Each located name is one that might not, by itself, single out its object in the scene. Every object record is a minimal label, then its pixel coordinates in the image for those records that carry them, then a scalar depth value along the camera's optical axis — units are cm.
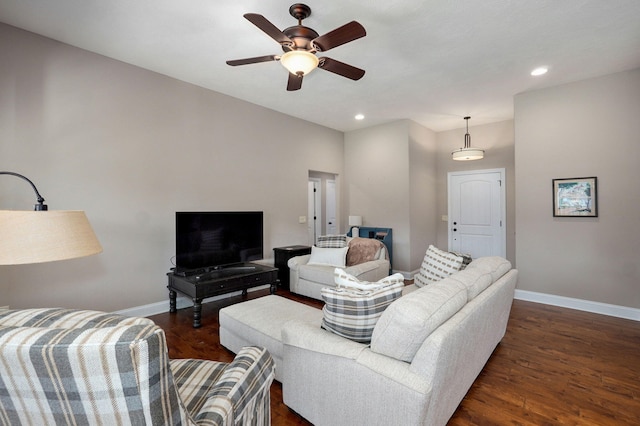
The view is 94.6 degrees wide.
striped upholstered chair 67
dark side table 464
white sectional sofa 135
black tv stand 326
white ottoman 215
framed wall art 372
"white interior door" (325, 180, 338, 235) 629
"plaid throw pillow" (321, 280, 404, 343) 160
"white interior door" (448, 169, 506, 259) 546
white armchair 390
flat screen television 359
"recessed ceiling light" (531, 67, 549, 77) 345
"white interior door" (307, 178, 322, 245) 593
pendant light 488
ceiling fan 203
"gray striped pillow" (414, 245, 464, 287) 282
